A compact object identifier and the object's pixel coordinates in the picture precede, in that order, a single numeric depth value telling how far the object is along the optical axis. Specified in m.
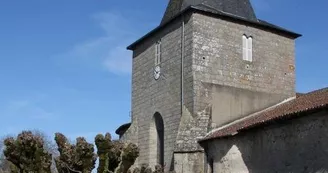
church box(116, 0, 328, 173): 16.16
